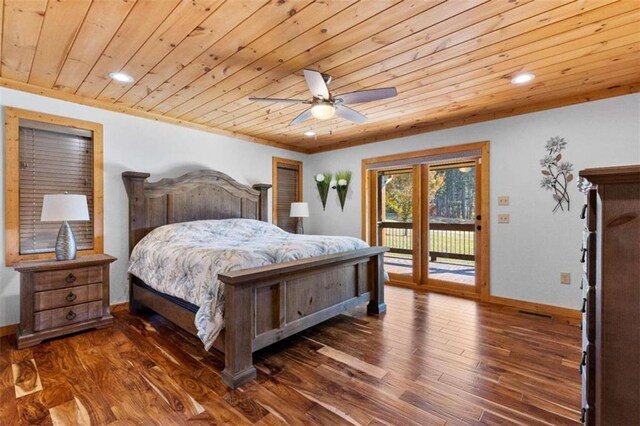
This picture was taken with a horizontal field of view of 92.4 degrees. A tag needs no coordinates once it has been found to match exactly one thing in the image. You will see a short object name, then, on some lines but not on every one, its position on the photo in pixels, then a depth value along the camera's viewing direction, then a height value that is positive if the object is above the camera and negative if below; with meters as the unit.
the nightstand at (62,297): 2.60 -0.76
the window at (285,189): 5.30 +0.41
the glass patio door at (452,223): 4.20 -0.18
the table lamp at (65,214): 2.69 -0.01
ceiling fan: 2.24 +0.91
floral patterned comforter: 2.14 -0.36
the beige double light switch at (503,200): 3.73 +0.12
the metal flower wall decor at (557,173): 3.34 +0.41
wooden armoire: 1.01 -0.29
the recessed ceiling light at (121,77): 2.69 +1.22
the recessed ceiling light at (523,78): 2.70 +1.20
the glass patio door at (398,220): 4.70 -0.14
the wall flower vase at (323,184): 5.53 +0.49
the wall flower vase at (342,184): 5.29 +0.47
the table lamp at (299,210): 5.04 +0.02
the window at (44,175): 2.86 +0.38
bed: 2.07 -0.55
